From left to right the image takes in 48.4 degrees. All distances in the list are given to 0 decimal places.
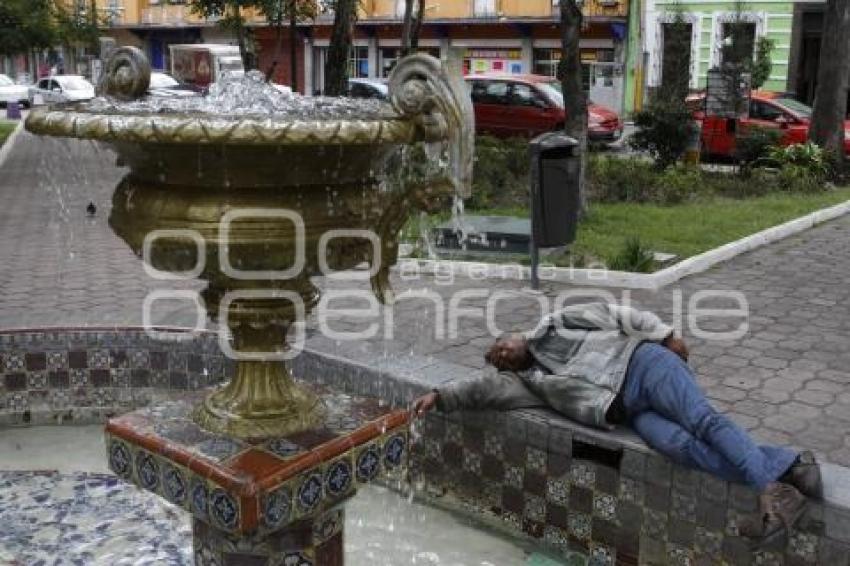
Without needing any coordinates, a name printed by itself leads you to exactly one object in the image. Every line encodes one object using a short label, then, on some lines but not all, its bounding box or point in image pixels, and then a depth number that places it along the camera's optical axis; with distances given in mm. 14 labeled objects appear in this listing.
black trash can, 7117
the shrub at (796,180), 13180
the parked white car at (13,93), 33469
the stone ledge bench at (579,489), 3199
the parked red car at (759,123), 16734
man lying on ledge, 3096
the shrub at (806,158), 13789
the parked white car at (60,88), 30109
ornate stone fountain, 2311
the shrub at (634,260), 7777
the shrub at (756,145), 14578
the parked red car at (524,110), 19750
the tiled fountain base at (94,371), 4984
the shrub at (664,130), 13602
